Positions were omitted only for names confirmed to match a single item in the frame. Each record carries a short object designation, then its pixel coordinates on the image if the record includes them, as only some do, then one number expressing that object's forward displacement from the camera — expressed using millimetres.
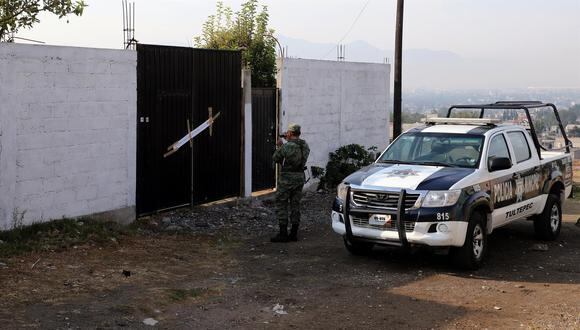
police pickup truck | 8125
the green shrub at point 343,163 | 15398
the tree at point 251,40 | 16844
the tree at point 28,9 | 10984
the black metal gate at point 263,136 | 13562
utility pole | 18391
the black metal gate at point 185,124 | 10867
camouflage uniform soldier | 9891
